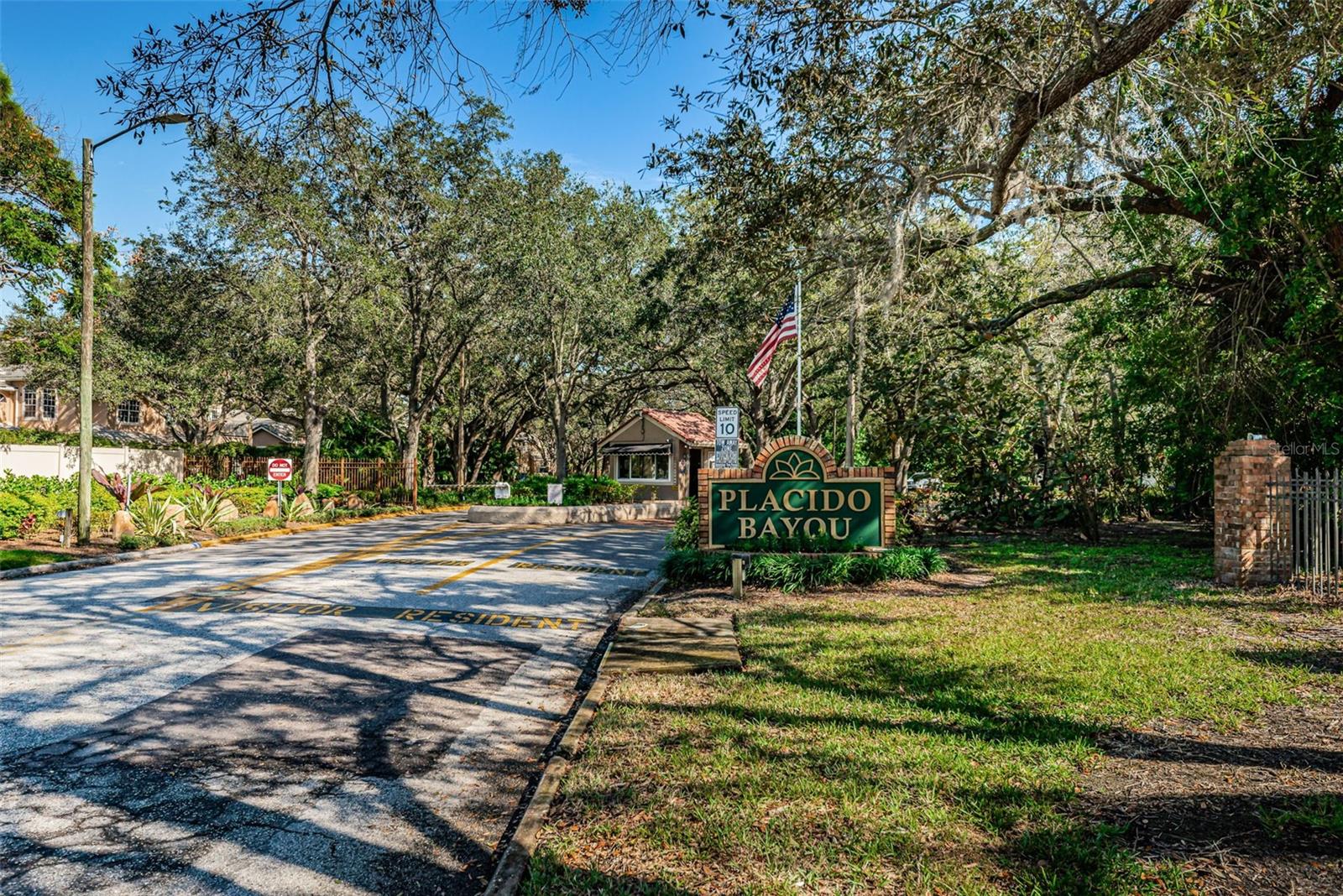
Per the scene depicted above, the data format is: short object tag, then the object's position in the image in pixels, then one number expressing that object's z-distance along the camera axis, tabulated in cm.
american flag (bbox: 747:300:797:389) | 1333
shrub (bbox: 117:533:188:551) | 1491
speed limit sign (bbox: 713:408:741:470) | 1214
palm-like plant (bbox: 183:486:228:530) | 1781
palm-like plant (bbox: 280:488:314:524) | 2112
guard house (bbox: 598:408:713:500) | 3569
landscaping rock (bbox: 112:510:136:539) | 1569
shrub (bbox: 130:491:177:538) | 1581
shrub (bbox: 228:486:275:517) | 2130
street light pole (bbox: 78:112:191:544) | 1486
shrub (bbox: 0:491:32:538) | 1533
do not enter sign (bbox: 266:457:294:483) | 1968
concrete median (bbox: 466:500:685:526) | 2480
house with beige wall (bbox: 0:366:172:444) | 3694
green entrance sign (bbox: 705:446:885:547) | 1130
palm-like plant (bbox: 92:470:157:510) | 1681
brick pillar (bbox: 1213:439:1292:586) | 959
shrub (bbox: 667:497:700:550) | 1252
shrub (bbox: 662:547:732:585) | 1108
